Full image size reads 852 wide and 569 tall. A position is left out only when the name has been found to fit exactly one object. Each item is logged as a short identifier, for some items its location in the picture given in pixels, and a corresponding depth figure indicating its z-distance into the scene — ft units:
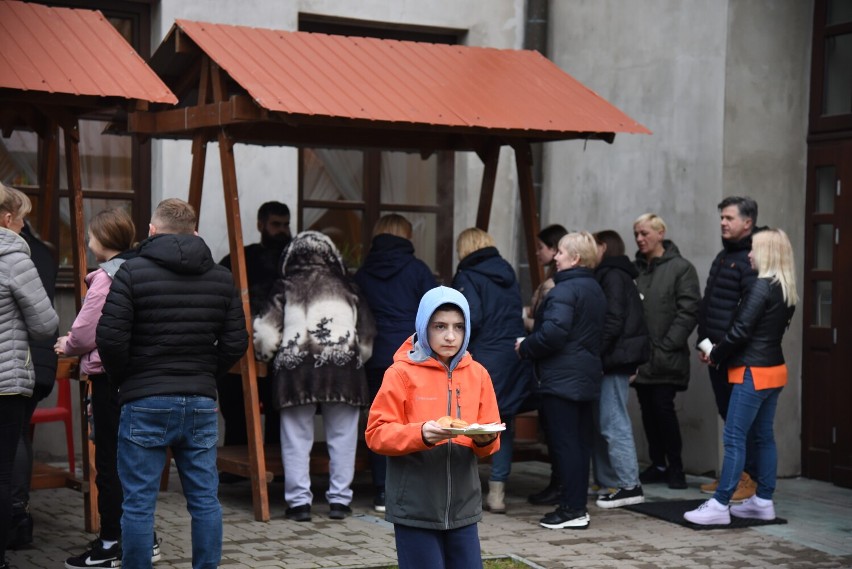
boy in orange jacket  15.48
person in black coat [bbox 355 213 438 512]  27.17
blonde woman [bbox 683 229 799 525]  25.27
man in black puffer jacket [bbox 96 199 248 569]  18.49
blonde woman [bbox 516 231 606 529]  25.58
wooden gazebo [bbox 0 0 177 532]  23.00
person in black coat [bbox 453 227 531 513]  26.68
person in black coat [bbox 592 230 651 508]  28.09
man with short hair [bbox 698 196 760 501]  26.95
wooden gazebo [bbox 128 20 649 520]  25.25
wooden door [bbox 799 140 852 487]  30.83
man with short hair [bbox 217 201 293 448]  29.12
